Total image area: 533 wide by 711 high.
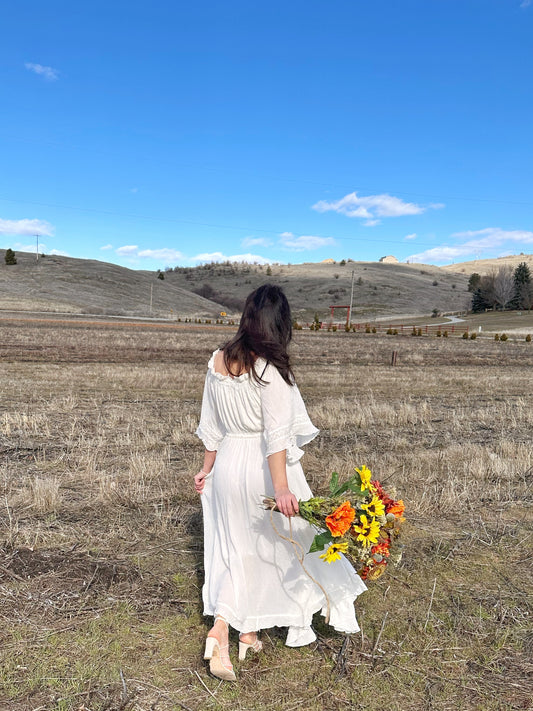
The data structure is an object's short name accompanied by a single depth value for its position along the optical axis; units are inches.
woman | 119.3
